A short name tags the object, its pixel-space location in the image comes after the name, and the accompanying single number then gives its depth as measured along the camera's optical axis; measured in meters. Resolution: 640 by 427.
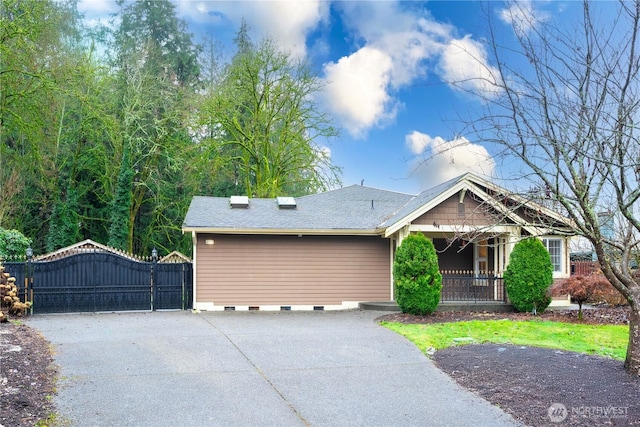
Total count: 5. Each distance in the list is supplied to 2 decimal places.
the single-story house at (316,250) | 14.18
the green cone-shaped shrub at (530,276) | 12.96
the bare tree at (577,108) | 6.20
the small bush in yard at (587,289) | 11.71
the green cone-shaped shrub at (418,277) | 12.15
